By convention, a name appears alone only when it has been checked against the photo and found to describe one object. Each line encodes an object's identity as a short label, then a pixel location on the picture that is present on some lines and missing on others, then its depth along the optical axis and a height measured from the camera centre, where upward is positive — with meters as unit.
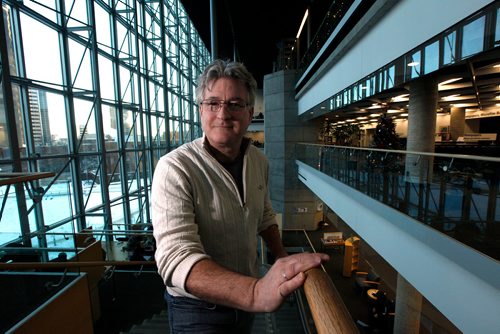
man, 0.75 -0.25
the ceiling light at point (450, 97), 9.28 +1.38
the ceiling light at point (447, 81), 6.71 +1.39
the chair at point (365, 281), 8.72 -4.99
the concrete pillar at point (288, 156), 13.55 -0.87
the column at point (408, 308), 5.30 -3.46
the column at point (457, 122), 14.32 +0.68
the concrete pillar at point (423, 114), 4.91 +0.40
